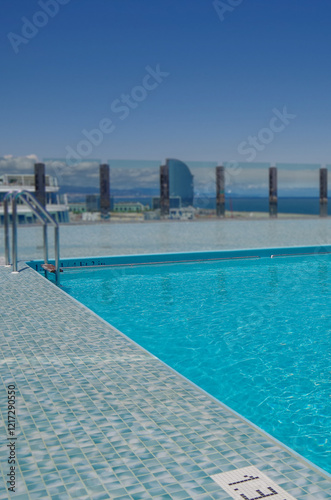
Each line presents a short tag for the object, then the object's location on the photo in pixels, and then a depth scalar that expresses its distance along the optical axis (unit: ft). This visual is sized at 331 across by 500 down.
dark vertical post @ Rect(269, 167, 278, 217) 68.74
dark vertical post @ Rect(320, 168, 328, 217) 69.21
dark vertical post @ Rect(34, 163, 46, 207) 58.75
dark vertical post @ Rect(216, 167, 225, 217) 66.19
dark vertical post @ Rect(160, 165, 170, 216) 64.90
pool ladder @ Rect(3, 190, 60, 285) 19.86
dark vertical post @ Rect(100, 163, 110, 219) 61.82
